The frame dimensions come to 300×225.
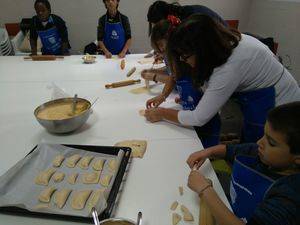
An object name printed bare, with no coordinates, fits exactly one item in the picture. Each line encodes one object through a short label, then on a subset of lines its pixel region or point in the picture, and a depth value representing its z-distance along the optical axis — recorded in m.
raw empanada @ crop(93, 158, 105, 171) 0.94
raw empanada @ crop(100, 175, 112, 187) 0.87
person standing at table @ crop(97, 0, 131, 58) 3.01
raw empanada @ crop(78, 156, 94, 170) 0.95
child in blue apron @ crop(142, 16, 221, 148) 1.35
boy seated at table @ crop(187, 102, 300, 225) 0.64
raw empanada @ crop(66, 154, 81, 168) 0.96
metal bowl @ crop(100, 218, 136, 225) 0.67
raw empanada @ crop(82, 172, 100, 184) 0.88
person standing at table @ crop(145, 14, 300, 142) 1.06
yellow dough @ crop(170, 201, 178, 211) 0.80
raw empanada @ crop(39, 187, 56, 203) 0.81
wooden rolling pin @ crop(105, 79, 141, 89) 1.74
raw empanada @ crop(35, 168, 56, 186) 0.87
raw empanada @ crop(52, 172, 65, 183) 0.89
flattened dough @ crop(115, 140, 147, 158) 1.05
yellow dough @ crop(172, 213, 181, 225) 0.75
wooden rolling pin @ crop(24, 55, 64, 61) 2.41
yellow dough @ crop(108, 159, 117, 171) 0.93
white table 0.83
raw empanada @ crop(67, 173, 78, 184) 0.89
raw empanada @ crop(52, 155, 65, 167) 0.95
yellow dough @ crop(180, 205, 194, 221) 0.76
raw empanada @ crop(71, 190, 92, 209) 0.79
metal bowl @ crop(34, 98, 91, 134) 1.13
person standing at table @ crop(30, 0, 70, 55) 3.02
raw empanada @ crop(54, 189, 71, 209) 0.80
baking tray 0.76
